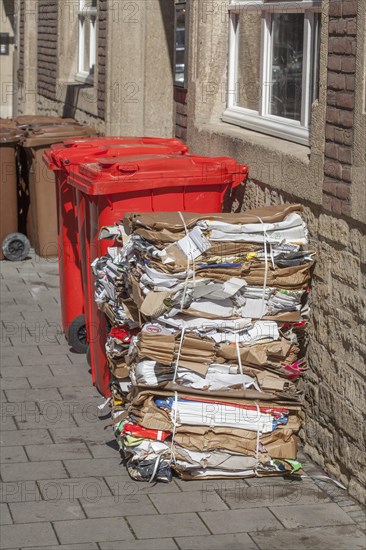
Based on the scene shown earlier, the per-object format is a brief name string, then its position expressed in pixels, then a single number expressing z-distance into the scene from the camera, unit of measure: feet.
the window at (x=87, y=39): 42.32
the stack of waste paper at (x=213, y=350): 18.37
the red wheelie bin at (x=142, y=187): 21.66
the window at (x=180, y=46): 28.30
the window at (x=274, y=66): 21.79
